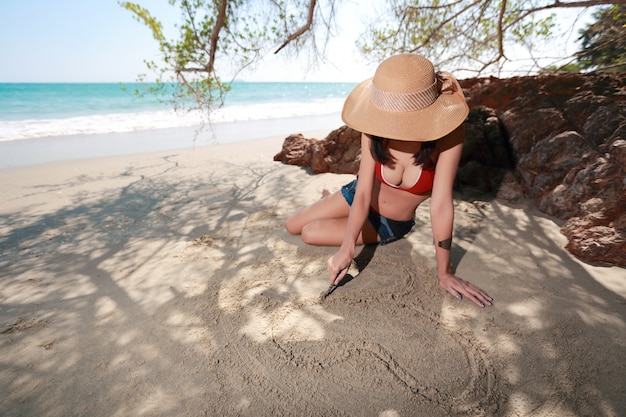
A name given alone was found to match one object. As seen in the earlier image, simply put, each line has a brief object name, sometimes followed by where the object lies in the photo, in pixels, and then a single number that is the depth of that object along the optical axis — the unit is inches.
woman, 69.4
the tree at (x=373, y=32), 172.4
